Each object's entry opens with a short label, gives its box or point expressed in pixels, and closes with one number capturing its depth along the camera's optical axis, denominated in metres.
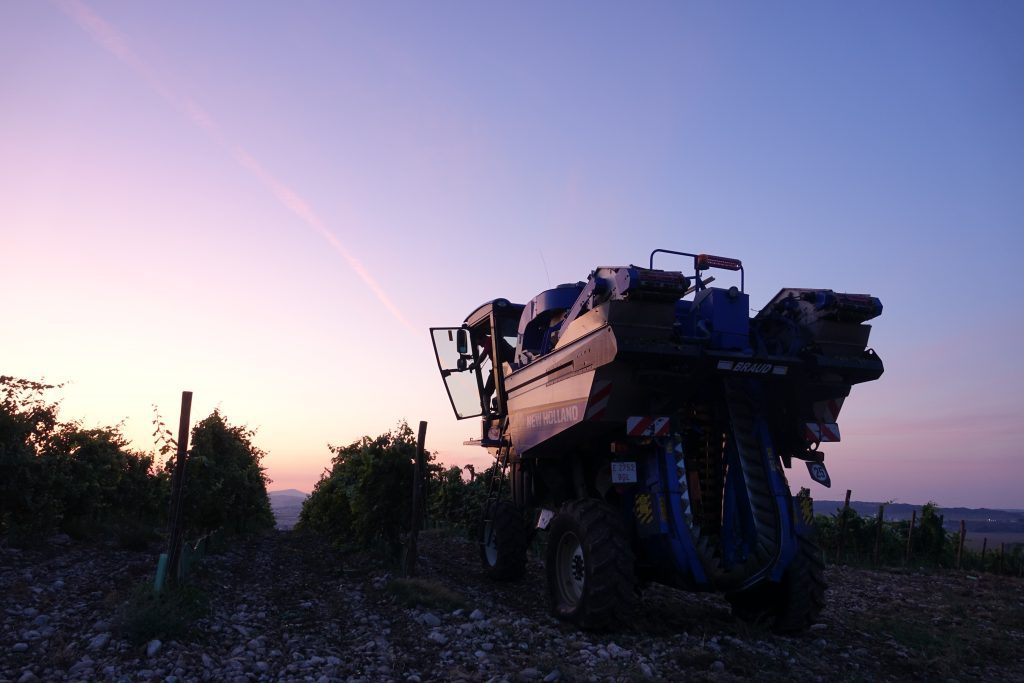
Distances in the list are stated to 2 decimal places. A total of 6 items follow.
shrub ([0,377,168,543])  13.30
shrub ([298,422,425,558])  14.02
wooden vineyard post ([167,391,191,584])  9.28
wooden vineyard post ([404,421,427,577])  11.77
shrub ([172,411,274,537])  14.98
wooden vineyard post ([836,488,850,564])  22.06
